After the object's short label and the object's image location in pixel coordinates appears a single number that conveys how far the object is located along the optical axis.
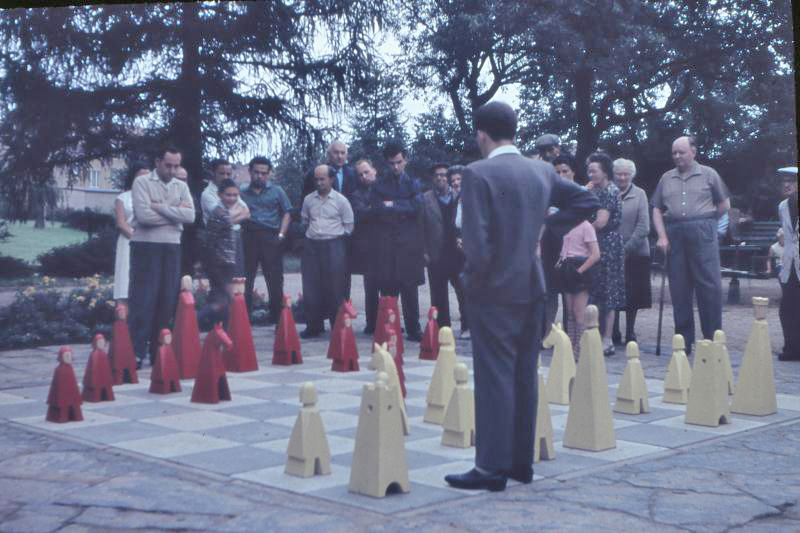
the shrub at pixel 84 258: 15.58
